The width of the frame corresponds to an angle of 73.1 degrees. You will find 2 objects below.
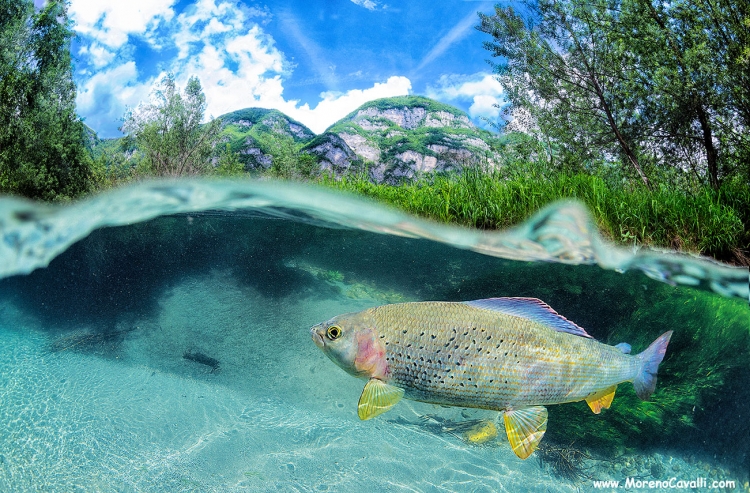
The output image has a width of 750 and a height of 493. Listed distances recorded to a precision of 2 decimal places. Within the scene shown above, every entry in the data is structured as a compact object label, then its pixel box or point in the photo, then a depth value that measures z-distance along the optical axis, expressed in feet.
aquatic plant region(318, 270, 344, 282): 20.95
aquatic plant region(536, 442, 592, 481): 14.08
